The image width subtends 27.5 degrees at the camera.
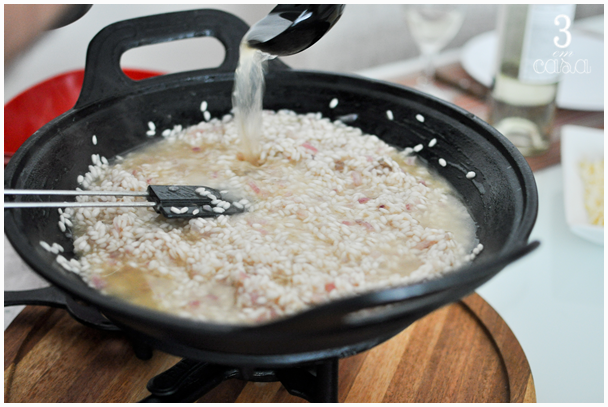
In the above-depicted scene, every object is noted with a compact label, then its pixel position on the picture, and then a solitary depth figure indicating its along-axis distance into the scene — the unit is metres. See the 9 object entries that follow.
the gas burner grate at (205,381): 0.90
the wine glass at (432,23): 1.29
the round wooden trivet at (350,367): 0.94
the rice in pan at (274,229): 0.88
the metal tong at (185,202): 0.91
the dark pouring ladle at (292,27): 0.88
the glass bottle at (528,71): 1.15
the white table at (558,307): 0.98
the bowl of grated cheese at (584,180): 1.05
